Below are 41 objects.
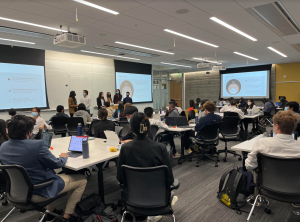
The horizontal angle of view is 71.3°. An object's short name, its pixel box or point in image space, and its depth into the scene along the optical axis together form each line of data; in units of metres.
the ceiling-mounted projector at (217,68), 9.50
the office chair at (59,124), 5.73
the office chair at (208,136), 4.21
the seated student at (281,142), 2.03
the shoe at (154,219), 2.37
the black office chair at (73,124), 5.40
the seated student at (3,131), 2.75
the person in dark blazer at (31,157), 1.93
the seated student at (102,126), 3.69
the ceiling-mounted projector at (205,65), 8.71
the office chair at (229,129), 4.73
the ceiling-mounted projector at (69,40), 4.53
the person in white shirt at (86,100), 8.76
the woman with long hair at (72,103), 8.27
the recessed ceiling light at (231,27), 4.90
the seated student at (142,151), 1.81
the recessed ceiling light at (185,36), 5.64
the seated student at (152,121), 3.90
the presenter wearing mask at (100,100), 8.97
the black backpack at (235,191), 2.68
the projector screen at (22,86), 7.44
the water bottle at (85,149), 2.45
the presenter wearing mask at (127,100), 10.14
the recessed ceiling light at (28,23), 4.66
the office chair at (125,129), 4.59
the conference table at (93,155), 2.30
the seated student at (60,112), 5.81
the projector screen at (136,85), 11.40
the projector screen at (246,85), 13.02
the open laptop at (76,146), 2.70
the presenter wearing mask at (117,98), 10.06
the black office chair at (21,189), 1.90
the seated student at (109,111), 6.45
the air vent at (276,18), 4.33
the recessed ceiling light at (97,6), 3.82
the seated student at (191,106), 6.72
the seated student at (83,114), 5.64
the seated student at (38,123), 4.21
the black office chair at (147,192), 1.74
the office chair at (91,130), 4.47
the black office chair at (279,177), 1.90
